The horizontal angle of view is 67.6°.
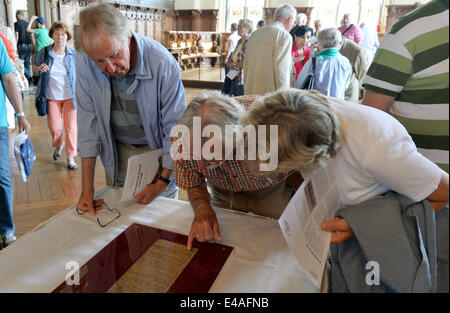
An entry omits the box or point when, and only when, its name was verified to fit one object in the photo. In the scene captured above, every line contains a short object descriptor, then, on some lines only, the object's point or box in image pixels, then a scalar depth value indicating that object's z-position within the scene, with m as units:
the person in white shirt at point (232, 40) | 7.11
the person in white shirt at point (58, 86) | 3.54
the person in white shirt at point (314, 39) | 4.14
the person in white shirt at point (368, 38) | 7.45
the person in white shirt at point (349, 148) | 0.79
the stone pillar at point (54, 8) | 9.09
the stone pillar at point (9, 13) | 8.17
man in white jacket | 3.36
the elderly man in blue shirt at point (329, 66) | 3.23
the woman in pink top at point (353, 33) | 5.64
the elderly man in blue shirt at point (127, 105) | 1.43
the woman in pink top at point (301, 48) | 4.26
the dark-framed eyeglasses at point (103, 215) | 1.29
